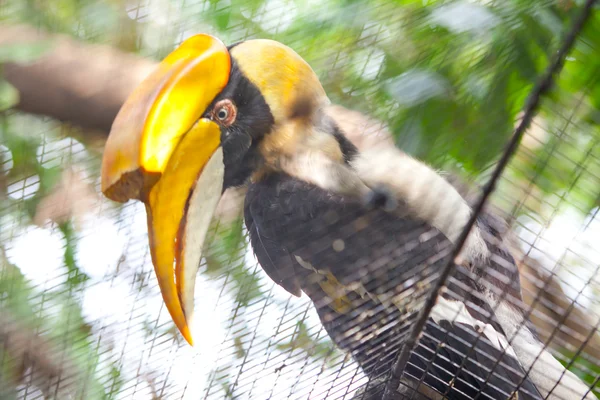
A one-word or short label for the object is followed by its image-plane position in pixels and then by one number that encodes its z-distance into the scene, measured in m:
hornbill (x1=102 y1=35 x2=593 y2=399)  8.12
